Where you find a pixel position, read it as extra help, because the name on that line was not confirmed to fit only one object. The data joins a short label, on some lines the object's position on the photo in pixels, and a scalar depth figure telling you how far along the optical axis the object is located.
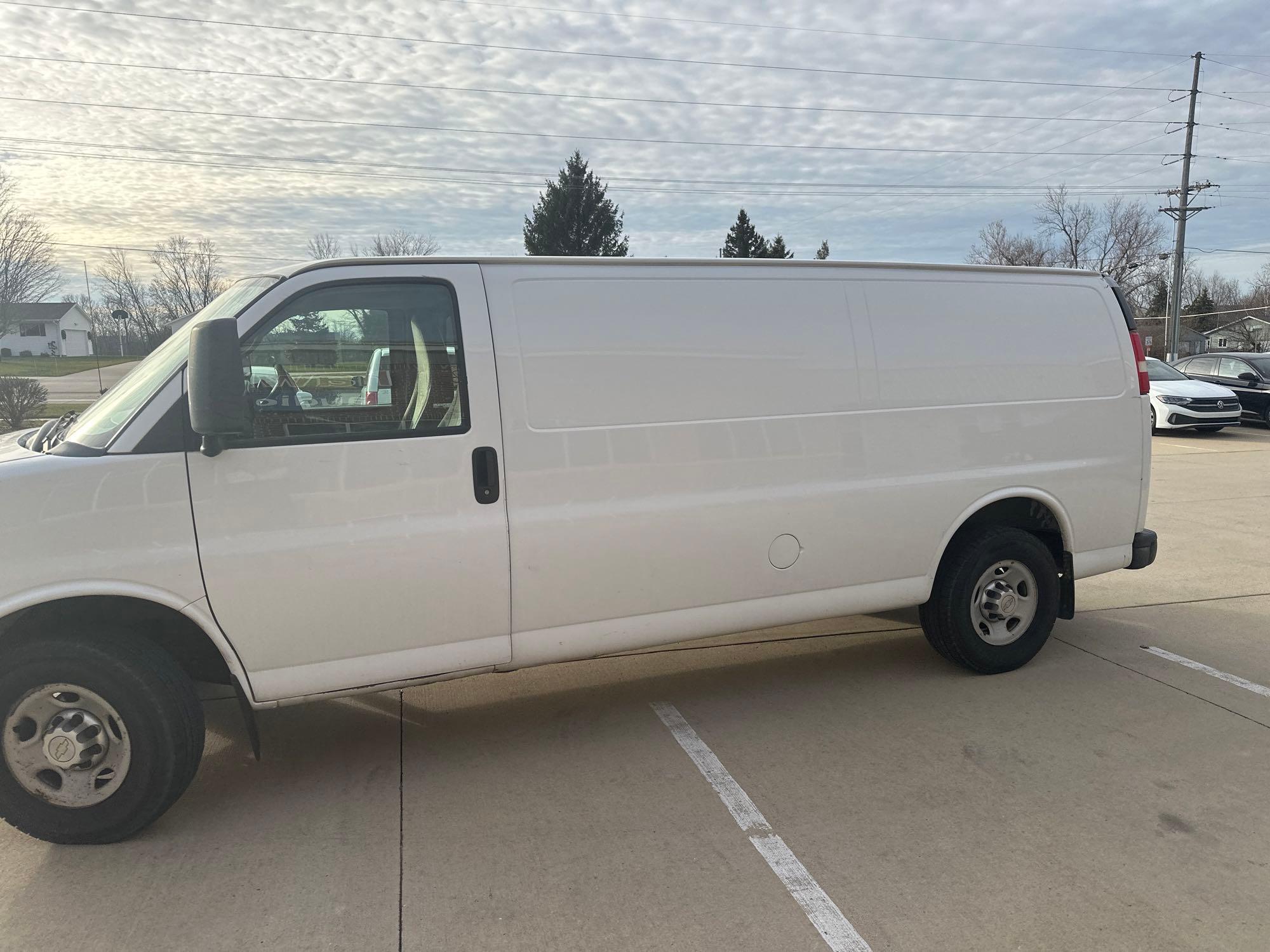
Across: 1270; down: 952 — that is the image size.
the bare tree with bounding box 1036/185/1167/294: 55.66
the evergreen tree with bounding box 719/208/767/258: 55.16
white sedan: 16.98
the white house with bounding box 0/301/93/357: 73.56
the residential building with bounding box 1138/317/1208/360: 48.55
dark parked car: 18.27
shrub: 17.40
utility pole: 33.69
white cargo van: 3.19
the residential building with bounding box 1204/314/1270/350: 75.44
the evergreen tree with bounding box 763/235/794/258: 55.62
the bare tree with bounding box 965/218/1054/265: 57.47
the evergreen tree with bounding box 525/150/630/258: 50.62
